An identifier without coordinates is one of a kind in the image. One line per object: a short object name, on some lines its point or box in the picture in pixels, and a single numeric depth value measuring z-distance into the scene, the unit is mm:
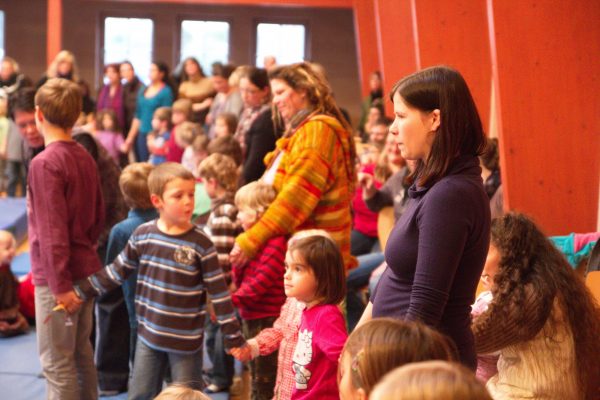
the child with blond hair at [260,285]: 3951
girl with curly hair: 2807
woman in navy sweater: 2223
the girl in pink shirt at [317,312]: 2979
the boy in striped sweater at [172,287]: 3658
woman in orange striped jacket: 3795
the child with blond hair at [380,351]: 1823
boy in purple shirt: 3623
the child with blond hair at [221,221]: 4438
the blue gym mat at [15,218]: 8875
